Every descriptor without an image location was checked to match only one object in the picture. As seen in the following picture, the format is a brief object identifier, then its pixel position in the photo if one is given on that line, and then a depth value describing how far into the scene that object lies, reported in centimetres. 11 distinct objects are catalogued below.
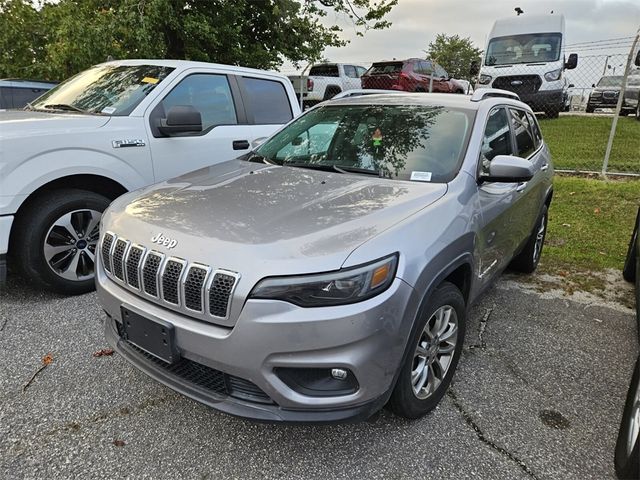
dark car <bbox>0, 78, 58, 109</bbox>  755
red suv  1482
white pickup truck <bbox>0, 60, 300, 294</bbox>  344
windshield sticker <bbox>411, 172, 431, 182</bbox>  274
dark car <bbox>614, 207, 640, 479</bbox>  177
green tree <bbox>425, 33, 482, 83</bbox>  3219
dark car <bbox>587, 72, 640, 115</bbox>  1642
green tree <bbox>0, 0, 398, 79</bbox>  895
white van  1238
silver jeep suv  188
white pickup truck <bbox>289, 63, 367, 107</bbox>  1545
